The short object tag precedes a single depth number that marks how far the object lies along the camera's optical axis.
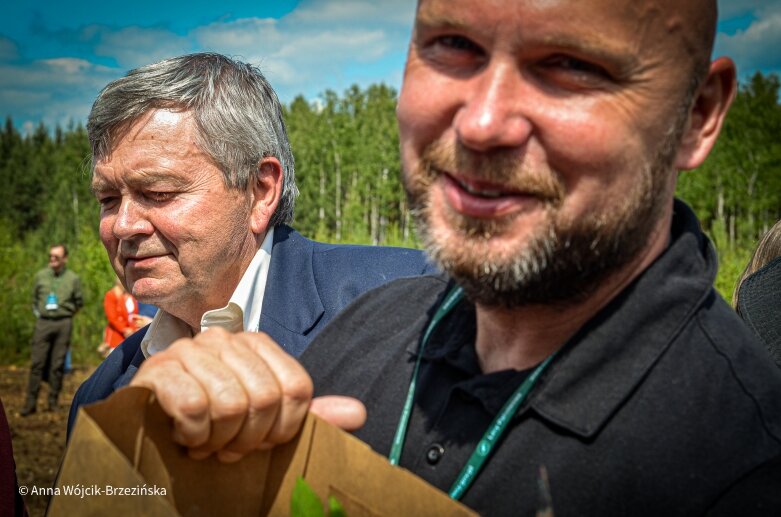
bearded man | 1.12
